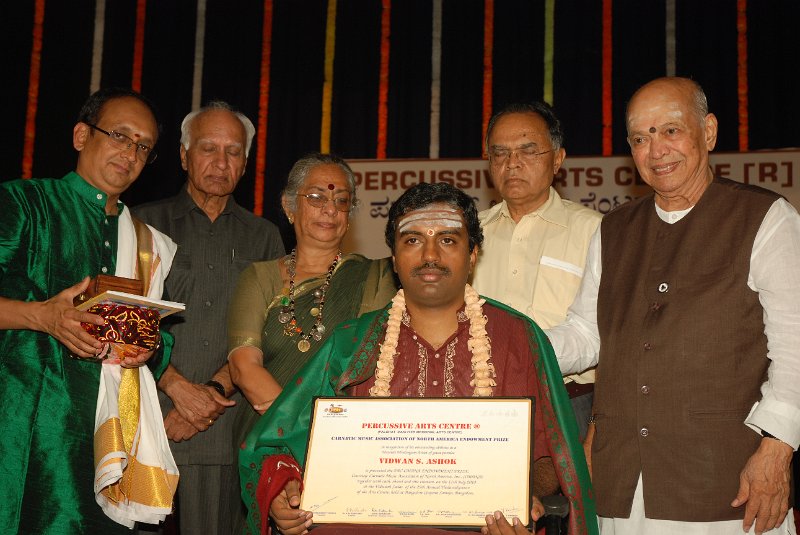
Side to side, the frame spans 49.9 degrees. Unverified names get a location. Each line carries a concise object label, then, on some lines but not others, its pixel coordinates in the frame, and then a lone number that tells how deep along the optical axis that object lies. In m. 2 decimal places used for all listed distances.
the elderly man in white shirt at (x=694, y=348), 2.57
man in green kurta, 2.88
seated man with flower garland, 2.72
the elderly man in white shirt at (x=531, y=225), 3.53
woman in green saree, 3.39
